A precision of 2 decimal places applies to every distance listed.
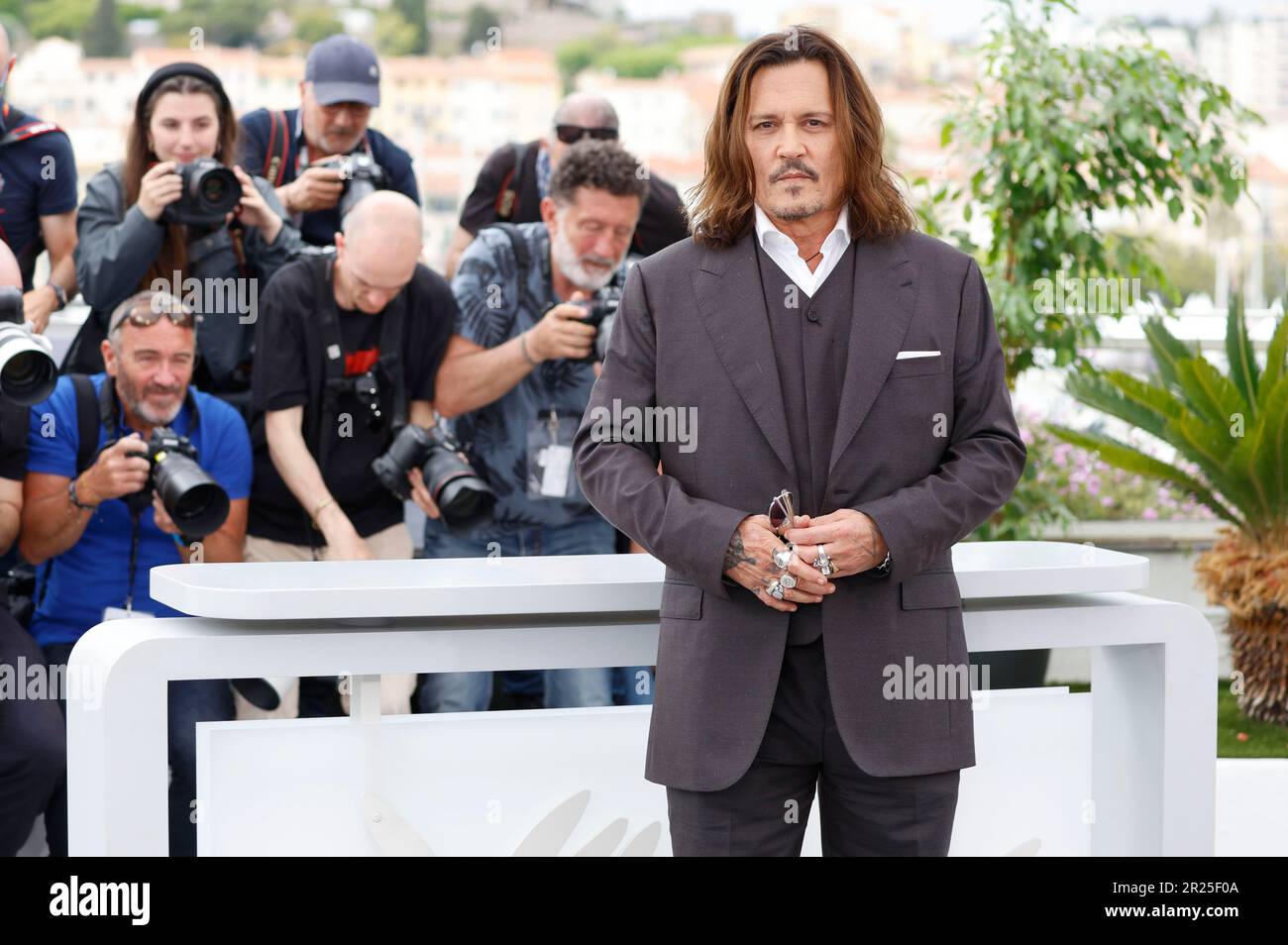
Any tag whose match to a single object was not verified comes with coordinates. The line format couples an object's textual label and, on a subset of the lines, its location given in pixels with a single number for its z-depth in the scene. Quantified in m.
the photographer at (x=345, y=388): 7.24
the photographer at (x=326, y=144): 7.78
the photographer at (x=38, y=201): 7.42
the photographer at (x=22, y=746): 6.04
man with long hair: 3.93
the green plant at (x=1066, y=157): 10.14
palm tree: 10.40
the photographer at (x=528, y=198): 8.43
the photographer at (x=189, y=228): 7.13
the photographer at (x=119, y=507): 6.64
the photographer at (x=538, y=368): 7.44
